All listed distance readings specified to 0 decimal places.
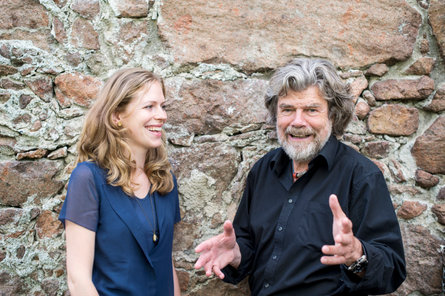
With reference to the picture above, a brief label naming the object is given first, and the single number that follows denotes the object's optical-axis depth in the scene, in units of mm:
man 1738
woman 1642
